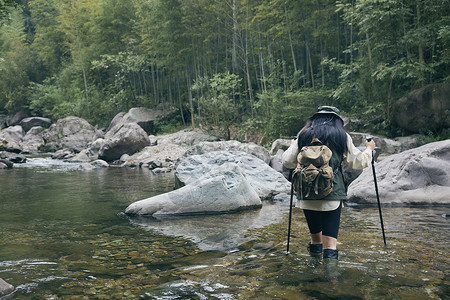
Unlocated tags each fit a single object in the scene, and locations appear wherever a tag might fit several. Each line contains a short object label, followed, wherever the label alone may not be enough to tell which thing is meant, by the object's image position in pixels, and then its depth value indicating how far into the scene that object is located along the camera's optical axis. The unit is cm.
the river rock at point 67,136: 2352
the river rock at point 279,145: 1357
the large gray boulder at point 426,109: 1312
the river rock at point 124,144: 1806
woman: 323
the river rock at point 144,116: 2509
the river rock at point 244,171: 820
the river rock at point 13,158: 1712
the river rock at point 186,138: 2002
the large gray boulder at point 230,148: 1173
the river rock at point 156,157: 1554
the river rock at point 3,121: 3922
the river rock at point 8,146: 2016
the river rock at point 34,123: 3412
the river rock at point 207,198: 645
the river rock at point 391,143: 1312
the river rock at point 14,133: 2867
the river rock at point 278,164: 1049
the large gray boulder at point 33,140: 2403
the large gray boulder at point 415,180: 650
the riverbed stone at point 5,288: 295
